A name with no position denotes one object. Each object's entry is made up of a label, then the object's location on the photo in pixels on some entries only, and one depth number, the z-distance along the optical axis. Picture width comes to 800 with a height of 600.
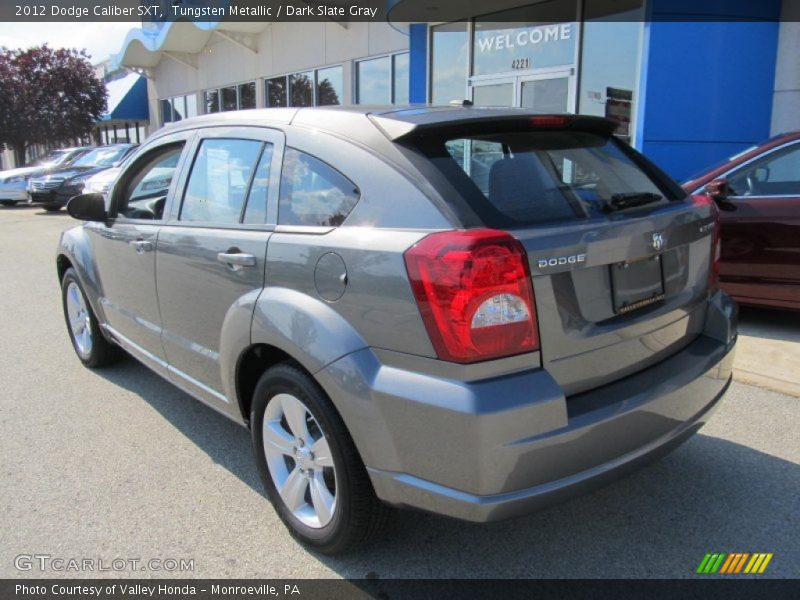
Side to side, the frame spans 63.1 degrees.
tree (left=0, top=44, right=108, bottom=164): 29.31
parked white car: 14.33
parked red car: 5.09
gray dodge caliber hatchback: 2.05
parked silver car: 19.77
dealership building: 8.54
